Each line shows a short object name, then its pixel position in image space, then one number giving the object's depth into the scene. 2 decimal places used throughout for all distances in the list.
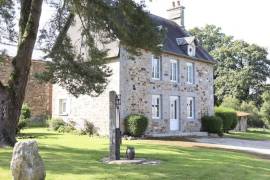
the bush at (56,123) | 28.42
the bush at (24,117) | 24.24
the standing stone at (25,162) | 8.16
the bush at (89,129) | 26.33
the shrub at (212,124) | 31.34
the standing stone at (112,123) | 13.68
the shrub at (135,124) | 24.44
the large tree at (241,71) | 58.88
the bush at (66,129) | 27.51
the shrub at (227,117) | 34.19
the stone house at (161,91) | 25.55
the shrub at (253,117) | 51.94
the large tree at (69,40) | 15.24
